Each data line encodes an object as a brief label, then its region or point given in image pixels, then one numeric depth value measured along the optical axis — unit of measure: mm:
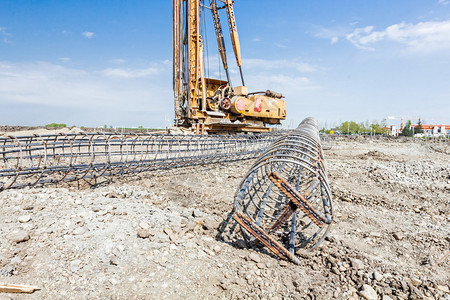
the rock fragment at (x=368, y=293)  2315
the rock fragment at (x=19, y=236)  2783
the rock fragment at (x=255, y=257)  2850
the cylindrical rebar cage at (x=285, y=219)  2809
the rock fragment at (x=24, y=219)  3160
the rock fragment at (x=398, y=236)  3617
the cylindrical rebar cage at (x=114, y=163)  4562
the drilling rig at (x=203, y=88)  12578
